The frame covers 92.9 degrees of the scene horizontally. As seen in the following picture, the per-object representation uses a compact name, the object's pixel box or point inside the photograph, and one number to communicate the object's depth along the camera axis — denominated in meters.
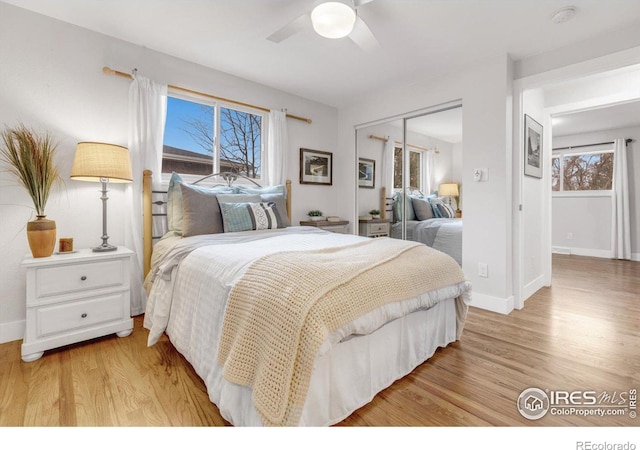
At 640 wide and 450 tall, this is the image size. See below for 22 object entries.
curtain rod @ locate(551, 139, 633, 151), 5.36
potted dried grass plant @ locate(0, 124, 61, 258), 2.08
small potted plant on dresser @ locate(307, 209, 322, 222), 4.09
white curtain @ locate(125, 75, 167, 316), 2.71
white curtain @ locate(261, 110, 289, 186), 3.67
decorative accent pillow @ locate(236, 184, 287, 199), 3.11
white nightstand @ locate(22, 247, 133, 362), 1.98
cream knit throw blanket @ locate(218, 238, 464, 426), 1.15
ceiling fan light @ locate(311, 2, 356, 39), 1.76
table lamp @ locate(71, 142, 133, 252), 2.21
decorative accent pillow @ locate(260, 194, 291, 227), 3.03
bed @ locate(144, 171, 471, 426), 1.18
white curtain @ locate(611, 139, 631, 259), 5.33
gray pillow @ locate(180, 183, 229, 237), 2.50
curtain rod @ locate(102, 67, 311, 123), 2.60
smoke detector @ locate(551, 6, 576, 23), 2.17
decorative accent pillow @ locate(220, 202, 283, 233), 2.64
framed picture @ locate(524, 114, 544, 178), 3.07
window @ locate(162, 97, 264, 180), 3.11
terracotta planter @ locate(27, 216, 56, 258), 2.06
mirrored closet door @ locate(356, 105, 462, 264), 3.36
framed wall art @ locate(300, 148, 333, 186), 4.08
